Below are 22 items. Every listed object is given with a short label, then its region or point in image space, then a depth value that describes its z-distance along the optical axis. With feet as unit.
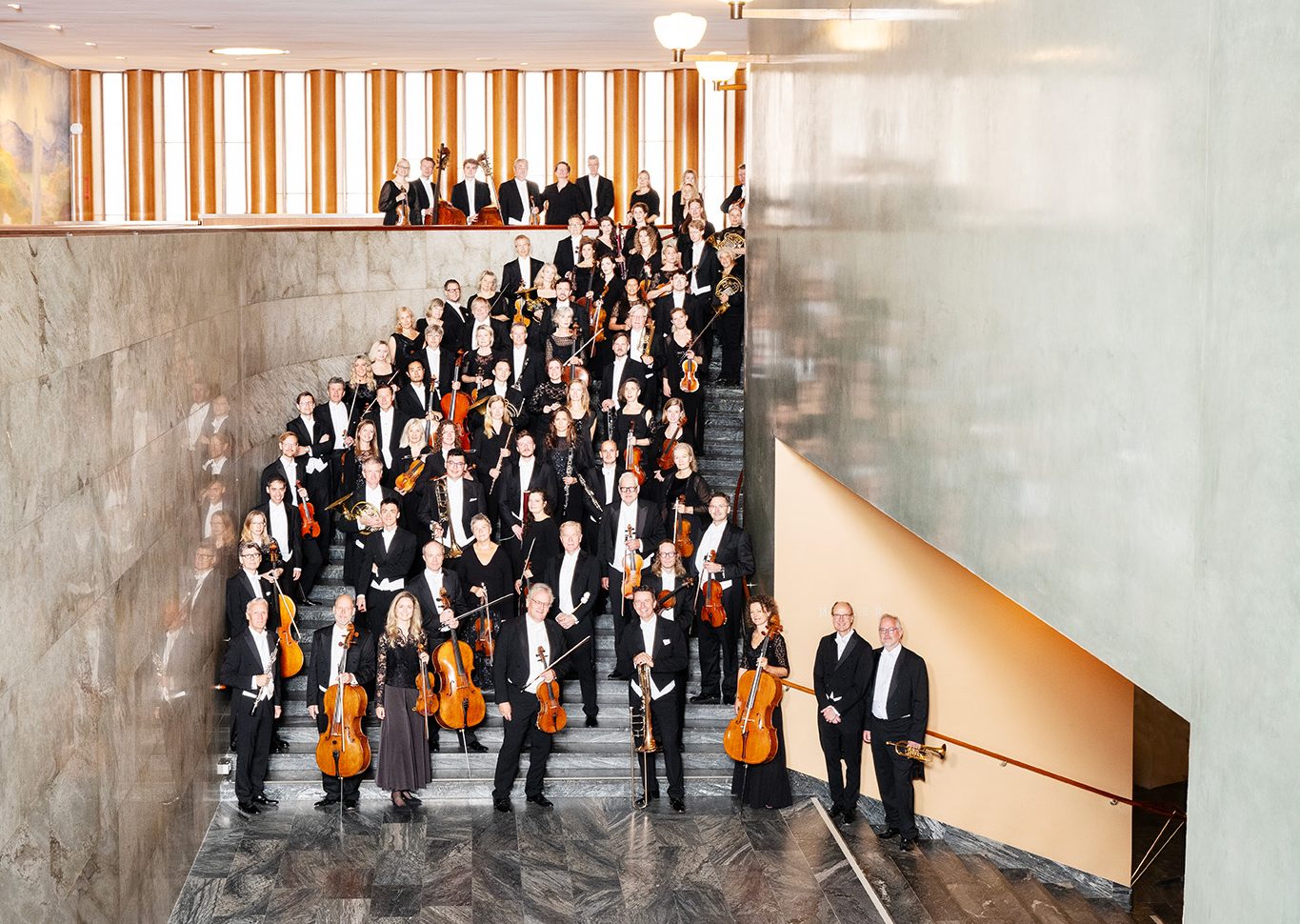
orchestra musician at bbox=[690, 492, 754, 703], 30.19
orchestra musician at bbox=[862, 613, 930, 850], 27.30
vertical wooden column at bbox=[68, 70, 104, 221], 58.75
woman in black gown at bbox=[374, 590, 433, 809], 27.84
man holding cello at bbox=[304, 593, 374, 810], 27.81
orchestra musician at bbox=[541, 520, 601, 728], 29.86
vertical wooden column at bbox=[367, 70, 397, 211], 59.47
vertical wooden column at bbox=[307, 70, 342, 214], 59.57
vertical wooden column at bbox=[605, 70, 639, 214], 60.29
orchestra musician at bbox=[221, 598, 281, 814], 28.30
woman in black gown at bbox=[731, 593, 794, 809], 28.07
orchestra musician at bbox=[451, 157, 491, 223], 48.52
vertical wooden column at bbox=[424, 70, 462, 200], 59.57
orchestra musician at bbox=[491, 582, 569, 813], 28.37
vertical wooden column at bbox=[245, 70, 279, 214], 59.52
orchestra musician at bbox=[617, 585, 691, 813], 28.76
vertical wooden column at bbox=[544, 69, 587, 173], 59.98
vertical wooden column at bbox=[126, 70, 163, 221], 59.11
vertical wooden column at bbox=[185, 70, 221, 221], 59.47
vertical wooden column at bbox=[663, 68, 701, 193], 60.75
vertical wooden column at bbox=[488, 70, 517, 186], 59.82
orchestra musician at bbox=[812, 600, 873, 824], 27.94
